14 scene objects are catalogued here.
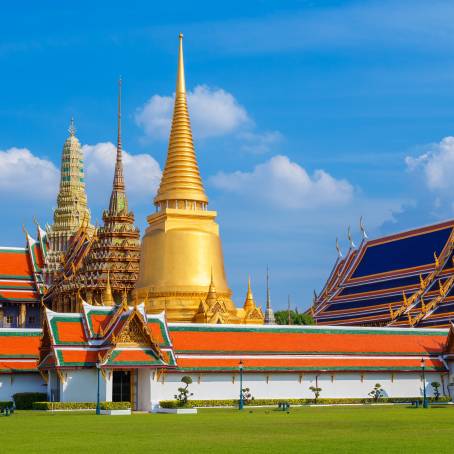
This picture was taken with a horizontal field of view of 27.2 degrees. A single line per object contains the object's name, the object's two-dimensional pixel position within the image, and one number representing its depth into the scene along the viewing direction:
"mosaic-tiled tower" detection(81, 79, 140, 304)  74.56
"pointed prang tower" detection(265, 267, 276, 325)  96.88
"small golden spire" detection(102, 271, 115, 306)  62.16
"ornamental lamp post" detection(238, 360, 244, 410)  36.83
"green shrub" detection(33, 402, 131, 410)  35.28
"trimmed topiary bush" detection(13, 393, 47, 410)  39.81
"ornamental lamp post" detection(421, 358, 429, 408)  37.75
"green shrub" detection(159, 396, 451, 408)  38.51
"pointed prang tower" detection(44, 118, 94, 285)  91.31
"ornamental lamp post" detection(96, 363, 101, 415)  34.44
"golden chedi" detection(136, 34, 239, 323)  56.97
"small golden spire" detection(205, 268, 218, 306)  55.17
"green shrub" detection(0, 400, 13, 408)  37.62
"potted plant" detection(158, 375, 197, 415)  35.31
